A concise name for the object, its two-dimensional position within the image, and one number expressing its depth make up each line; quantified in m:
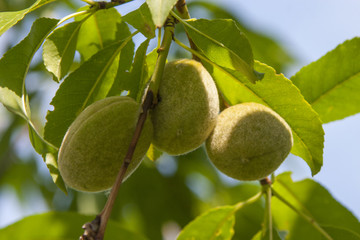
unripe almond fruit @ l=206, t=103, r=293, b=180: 0.49
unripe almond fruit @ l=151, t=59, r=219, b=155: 0.48
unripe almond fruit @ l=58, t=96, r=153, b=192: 0.47
